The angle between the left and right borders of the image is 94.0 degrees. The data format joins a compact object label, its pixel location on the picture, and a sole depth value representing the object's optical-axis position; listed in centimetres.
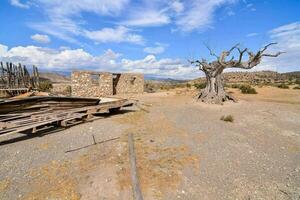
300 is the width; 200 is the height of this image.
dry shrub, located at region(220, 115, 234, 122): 634
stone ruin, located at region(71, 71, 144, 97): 1264
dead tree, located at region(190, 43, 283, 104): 934
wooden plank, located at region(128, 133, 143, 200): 235
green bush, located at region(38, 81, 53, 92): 1423
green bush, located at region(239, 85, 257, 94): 1451
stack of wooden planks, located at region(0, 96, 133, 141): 459
